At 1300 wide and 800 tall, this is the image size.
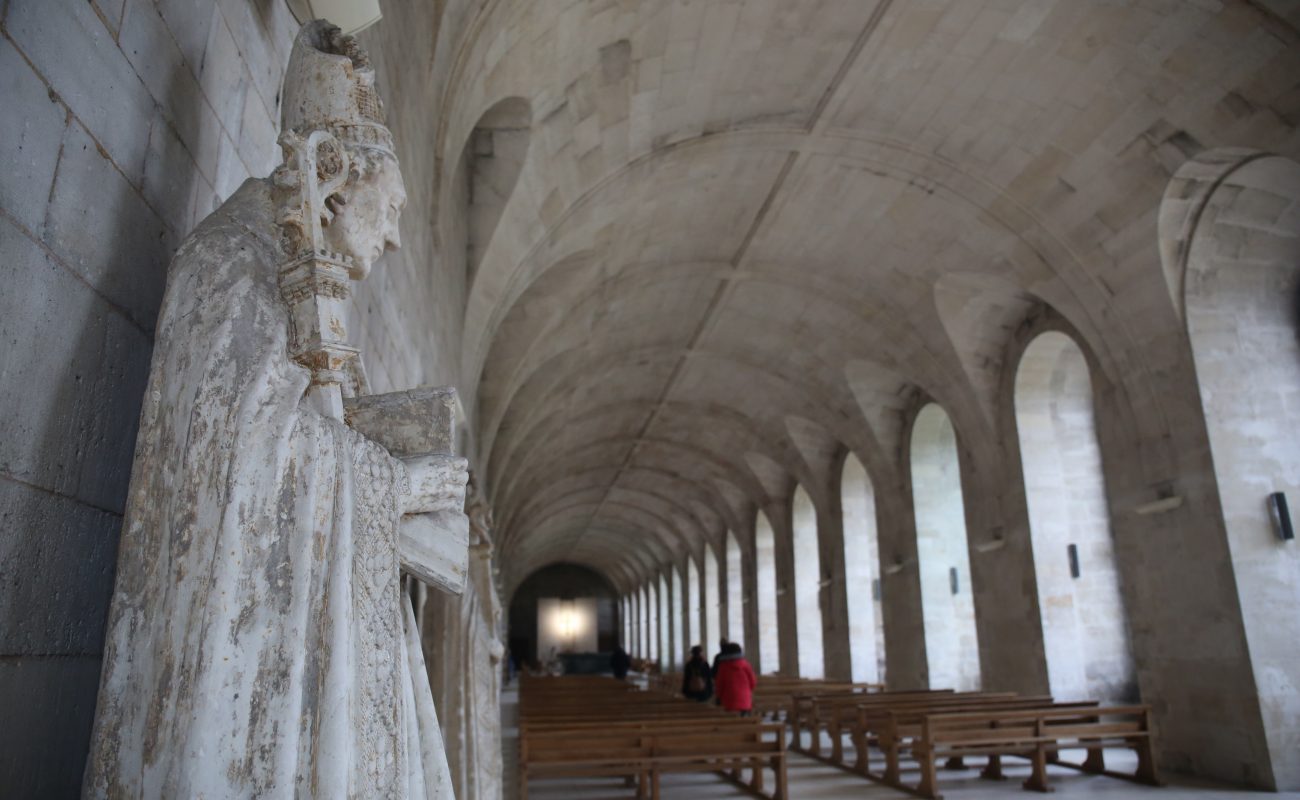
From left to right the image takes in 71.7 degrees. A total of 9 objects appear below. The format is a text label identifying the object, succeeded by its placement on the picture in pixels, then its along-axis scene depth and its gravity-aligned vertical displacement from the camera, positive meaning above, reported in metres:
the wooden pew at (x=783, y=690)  13.85 -0.48
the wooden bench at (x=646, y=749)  7.60 -0.74
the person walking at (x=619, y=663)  25.12 -0.05
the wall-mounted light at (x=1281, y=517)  8.77 +1.30
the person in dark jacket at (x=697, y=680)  13.73 -0.30
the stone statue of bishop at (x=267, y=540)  1.32 +0.19
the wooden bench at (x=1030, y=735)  8.10 -0.70
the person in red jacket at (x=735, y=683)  11.34 -0.28
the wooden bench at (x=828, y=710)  10.30 -0.60
